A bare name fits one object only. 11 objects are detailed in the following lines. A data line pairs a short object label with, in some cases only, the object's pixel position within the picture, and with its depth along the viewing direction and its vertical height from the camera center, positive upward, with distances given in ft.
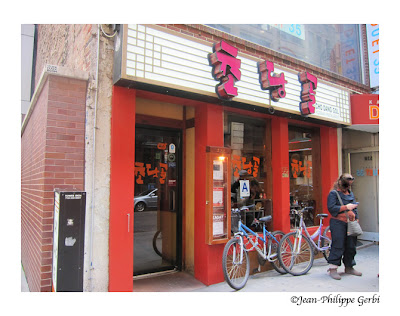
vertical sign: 26.62 +11.45
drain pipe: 12.87 +0.07
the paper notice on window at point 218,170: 17.11 +0.41
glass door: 17.67 -1.50
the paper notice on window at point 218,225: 16.75 -2.76
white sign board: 13.35 +5.63
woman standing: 17.39 -3.04
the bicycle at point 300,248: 18.39 -4.75
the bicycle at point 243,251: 15.66 -4.29
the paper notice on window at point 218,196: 17.04 -1.15
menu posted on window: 16.47 -1.11
